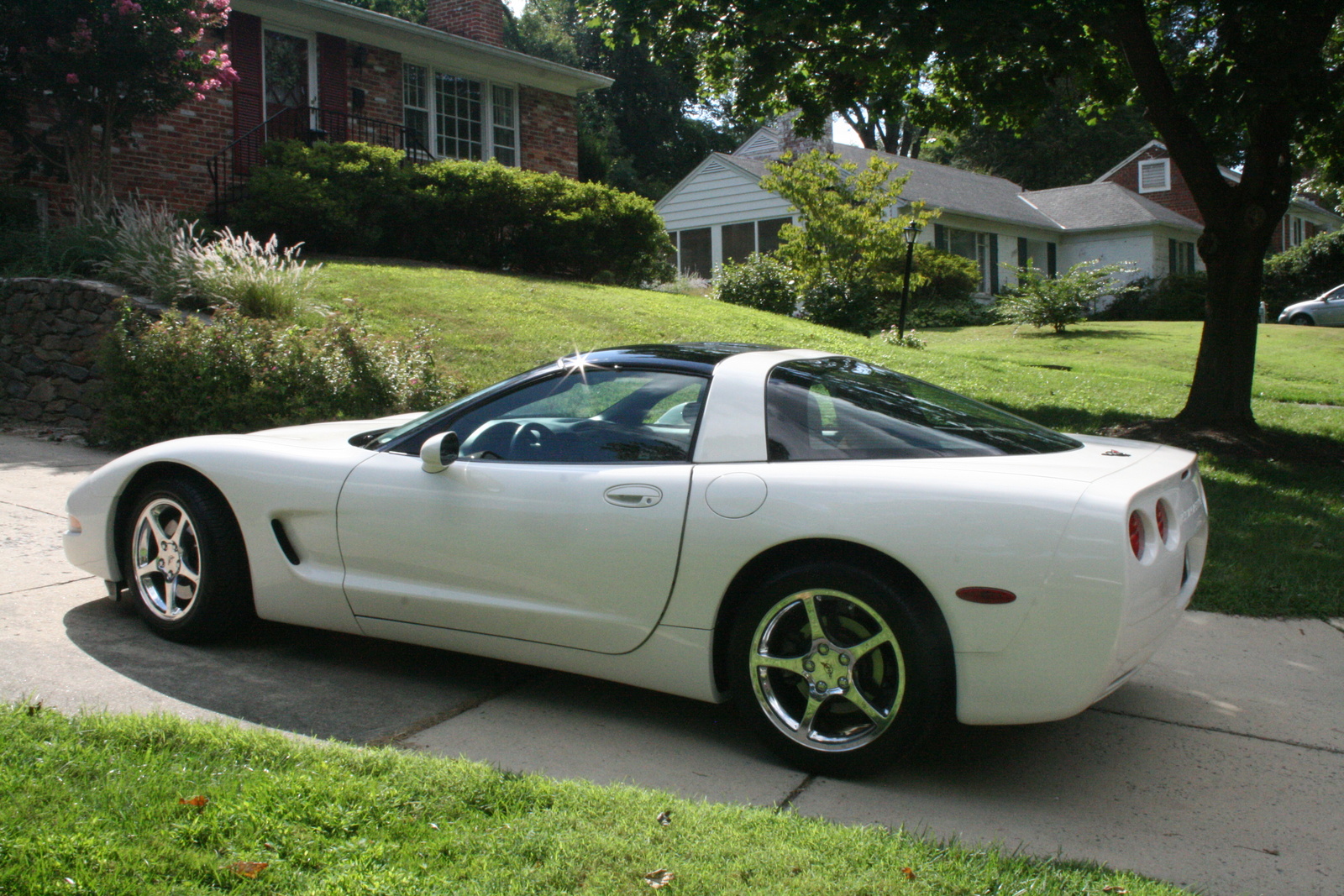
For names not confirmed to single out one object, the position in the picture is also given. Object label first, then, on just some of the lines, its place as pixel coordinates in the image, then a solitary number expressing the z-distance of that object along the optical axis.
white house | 29.44
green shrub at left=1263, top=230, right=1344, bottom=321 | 31.31
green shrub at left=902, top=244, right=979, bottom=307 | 26.28
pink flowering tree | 11.57
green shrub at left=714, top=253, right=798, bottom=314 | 20.02
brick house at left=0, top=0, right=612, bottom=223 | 15.52
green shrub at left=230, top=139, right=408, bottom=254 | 13.88
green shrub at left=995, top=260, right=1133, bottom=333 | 23.12
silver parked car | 27.02
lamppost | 17.59
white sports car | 3.05
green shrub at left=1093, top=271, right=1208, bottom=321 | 28.61
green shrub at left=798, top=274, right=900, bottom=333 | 19.89
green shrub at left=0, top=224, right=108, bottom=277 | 10.51
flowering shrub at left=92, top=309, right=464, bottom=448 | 8.28
